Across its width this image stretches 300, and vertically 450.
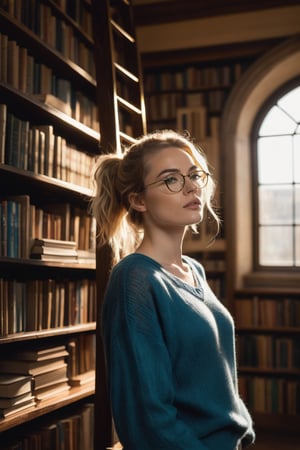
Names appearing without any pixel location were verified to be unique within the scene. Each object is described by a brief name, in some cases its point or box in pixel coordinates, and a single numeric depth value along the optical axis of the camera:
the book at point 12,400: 2.31
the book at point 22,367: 2.51
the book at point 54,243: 2.58
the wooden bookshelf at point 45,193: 2.44
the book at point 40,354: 2.54
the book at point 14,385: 2.33
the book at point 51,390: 2.57
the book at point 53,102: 2.75
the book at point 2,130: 2.36
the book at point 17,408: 2.29
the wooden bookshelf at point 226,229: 4.36
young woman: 1.25
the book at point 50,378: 2.56
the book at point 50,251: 2.57
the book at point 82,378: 2.92
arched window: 4.87
